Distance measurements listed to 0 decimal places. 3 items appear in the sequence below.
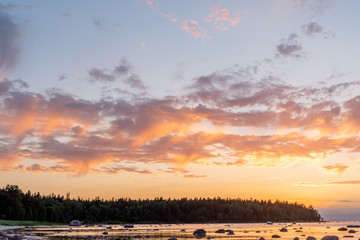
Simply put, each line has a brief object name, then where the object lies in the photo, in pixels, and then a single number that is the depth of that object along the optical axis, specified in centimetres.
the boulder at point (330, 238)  5684
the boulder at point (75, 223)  15262
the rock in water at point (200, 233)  7600
